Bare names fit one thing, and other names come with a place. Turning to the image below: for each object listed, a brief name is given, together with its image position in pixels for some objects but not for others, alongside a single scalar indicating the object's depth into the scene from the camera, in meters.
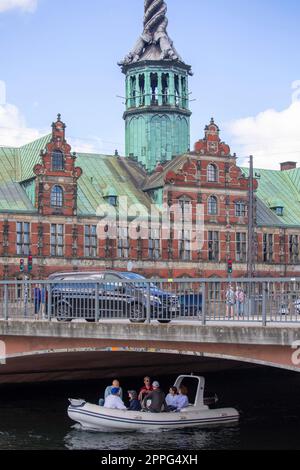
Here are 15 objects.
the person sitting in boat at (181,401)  32.41
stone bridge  23.39
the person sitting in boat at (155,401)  31.03
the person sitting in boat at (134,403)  32.00
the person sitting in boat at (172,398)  32.47
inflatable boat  30.89
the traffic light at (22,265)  59.71
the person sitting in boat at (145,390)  32.12
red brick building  67.62
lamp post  57.11
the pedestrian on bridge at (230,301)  25.47
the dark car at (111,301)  27.50
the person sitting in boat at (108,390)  31.45
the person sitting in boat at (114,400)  31.47
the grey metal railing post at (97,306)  28.25
